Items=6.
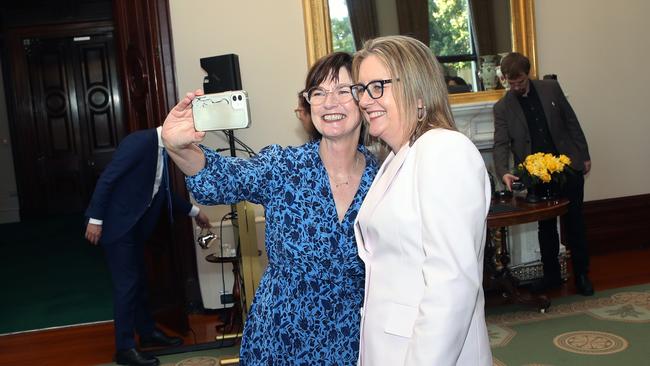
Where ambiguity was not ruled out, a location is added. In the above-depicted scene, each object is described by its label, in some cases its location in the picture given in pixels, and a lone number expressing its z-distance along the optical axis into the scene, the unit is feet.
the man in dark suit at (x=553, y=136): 17.67
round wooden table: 15.18
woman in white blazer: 4.65
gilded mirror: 19.27
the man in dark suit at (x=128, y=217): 14.75
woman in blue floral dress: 6.77
